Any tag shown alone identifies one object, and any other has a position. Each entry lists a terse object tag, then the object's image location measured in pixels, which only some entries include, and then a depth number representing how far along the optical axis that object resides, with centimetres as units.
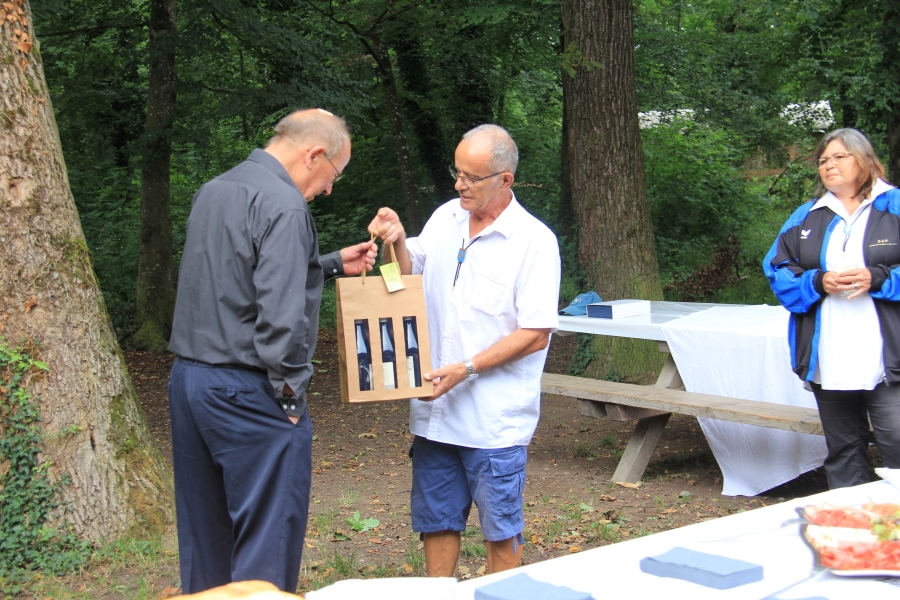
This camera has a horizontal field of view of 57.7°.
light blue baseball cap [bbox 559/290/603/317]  629
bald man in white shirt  299
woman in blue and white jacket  372
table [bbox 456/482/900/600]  168
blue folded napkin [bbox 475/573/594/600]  160
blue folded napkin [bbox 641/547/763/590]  168
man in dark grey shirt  243
